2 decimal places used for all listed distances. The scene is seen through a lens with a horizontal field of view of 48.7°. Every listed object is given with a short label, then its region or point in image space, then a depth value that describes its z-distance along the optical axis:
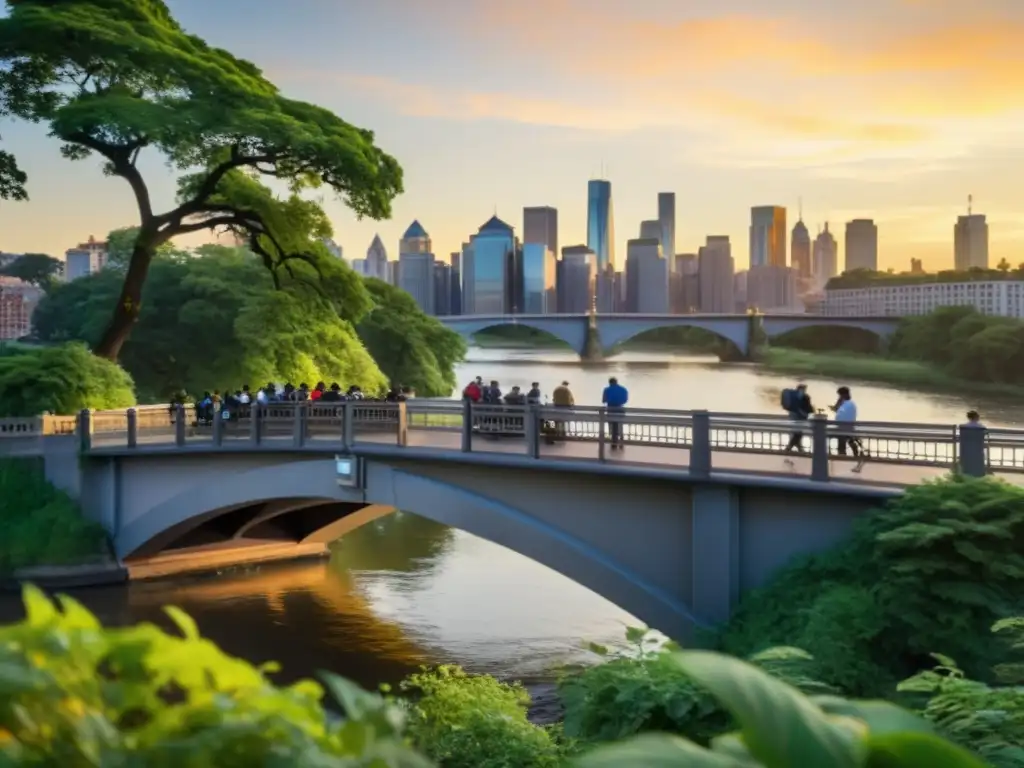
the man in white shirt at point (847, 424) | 12.83
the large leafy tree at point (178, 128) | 26.83
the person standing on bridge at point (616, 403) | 15.39
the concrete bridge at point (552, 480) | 13.26
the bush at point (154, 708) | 1.63
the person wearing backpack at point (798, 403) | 15.70
